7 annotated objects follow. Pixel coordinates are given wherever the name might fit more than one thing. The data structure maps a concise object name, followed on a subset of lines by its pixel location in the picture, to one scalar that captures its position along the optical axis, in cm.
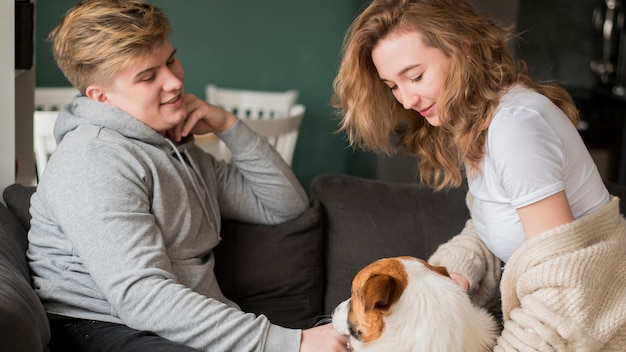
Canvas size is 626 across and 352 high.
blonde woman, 183
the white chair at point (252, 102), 447
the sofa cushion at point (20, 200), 231
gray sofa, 246
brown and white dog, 165
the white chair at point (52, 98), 404
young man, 189
